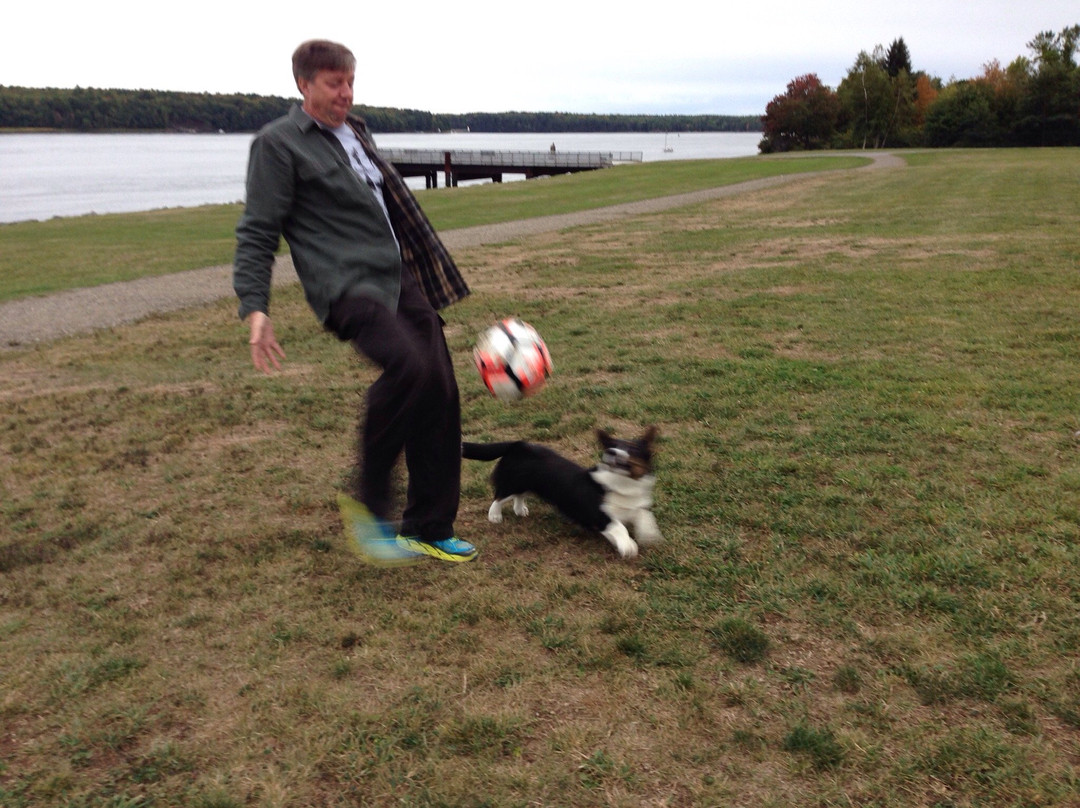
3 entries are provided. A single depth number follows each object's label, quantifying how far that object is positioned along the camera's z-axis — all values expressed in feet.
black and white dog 12.01
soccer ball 12.53
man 10.73
